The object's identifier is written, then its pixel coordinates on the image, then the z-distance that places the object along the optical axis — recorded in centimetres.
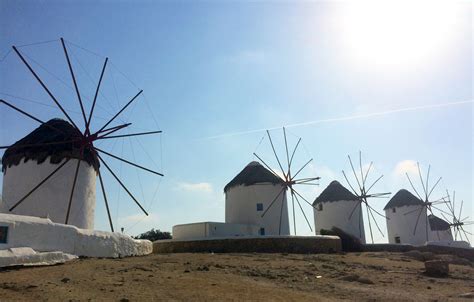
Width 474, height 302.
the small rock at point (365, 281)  1100
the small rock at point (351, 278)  1131
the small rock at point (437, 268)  1340
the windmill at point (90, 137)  1535
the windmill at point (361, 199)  3644
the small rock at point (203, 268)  1164
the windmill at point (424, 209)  3938
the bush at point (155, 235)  3662
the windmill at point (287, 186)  2930
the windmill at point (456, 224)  4603
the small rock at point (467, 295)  959
